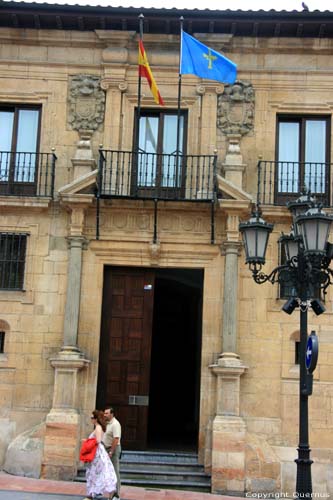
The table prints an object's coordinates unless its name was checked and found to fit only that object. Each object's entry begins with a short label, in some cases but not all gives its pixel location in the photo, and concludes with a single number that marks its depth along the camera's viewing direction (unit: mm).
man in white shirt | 10883
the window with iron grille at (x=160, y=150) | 14492
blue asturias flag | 13562
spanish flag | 13711
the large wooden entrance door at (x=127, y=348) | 13945
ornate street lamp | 8883
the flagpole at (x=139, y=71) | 13797
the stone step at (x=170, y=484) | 12875
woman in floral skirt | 10258
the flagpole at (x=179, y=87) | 13773
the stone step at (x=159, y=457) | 13492
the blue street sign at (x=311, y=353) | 8766
